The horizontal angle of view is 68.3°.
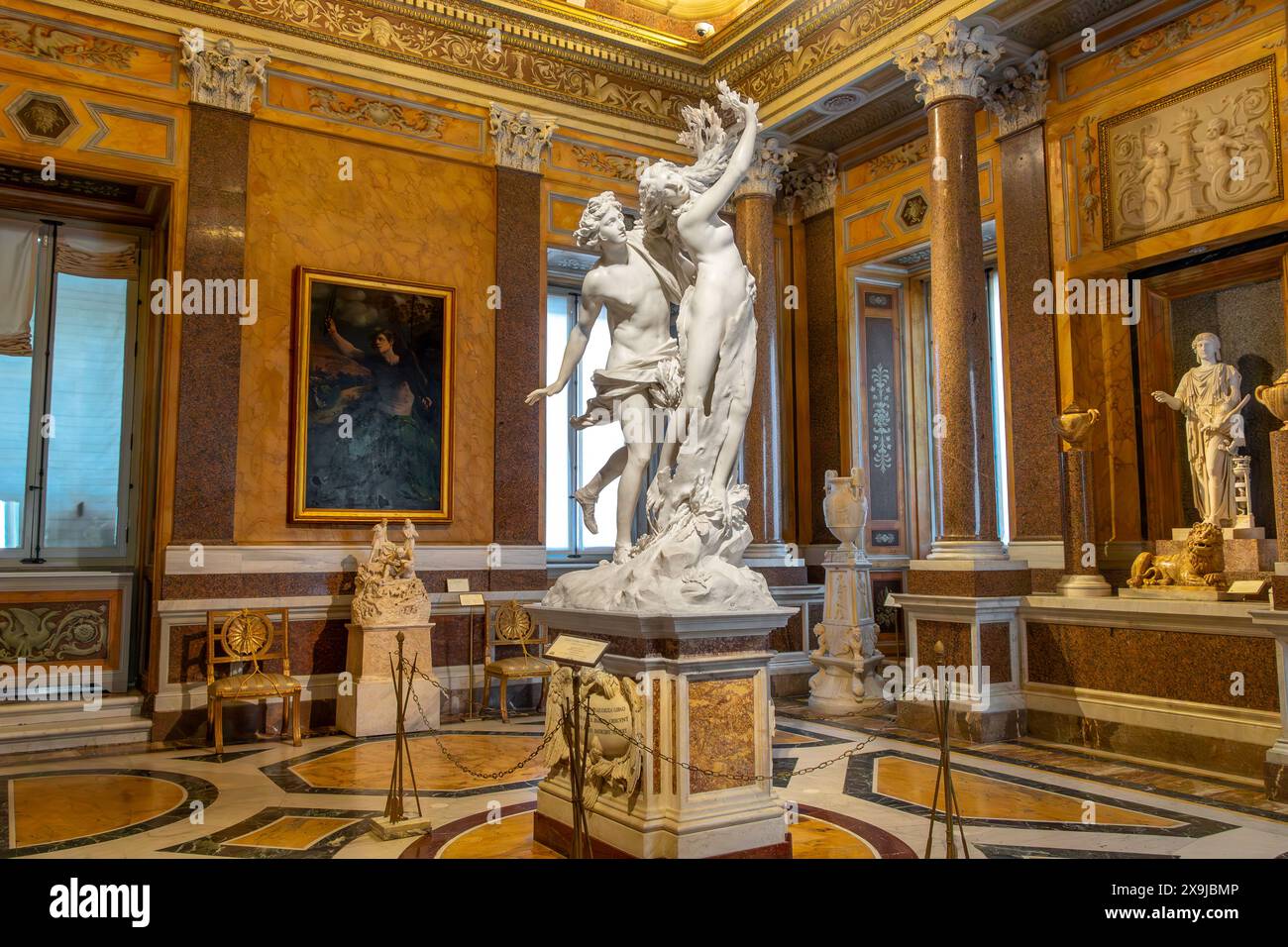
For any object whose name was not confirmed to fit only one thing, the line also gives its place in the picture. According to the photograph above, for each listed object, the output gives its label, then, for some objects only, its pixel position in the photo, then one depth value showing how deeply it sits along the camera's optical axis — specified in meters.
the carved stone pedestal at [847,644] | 8.45
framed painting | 8.33
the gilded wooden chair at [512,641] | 8.06
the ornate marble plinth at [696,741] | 3.76
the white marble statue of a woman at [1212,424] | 7.01
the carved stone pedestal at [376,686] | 7.51
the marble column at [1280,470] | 5.36
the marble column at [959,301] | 7.67
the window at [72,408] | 8.52
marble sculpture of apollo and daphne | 4.07
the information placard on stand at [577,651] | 3.82
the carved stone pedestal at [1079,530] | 7.37
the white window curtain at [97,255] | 8.76
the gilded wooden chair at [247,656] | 6.94
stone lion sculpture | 6.68
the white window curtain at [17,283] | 8.37
